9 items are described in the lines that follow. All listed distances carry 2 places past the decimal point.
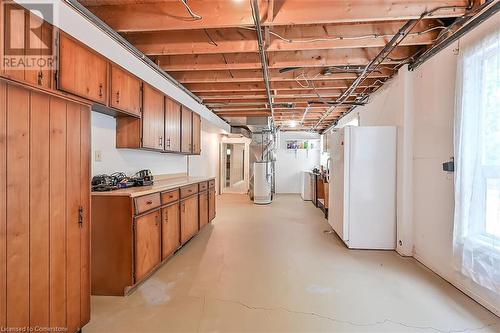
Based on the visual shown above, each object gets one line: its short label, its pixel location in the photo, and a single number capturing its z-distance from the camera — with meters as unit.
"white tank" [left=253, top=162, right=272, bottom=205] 7.25
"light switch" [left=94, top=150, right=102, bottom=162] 2.62
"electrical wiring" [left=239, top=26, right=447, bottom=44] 2.64
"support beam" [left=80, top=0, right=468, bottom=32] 2.24
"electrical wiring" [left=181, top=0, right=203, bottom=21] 2.22
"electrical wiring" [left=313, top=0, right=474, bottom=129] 2.19
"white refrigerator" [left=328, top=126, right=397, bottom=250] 3.51
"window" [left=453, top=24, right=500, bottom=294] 1.99
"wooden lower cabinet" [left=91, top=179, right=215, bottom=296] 2.28
